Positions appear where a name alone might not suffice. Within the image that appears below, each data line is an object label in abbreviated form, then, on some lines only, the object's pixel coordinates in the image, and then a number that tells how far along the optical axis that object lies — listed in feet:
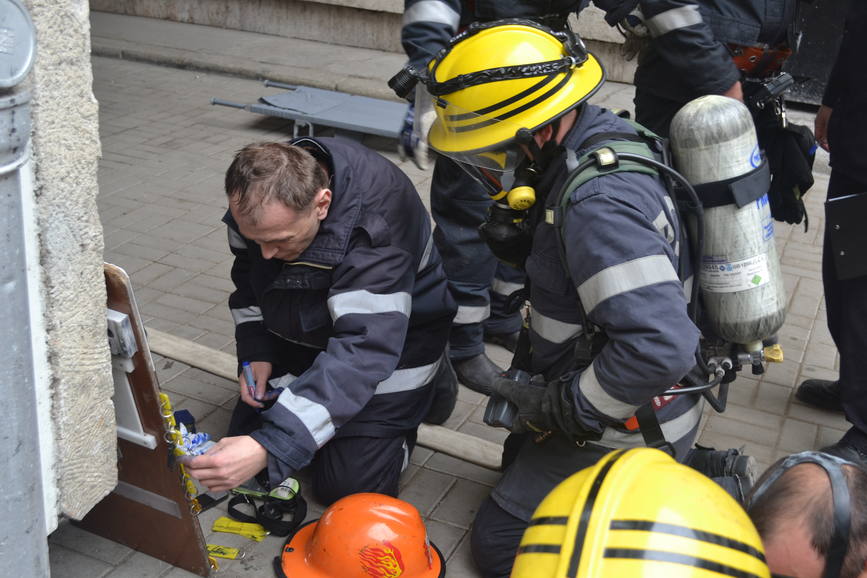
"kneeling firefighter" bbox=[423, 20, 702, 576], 8.33
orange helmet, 9.34
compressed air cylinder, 9.12
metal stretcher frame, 22.81
